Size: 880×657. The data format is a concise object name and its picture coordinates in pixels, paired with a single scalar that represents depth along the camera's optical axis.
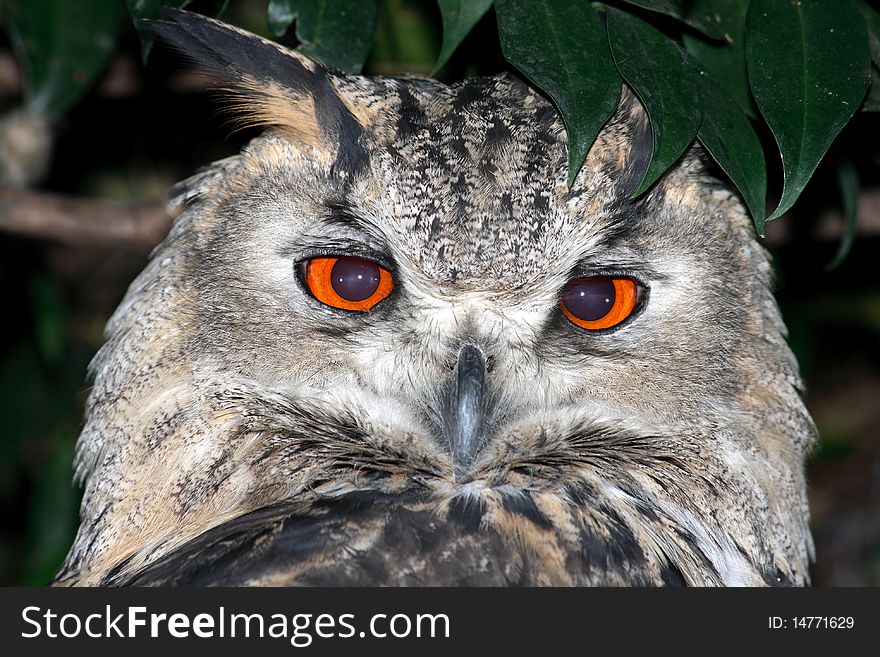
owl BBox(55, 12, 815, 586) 2.06
